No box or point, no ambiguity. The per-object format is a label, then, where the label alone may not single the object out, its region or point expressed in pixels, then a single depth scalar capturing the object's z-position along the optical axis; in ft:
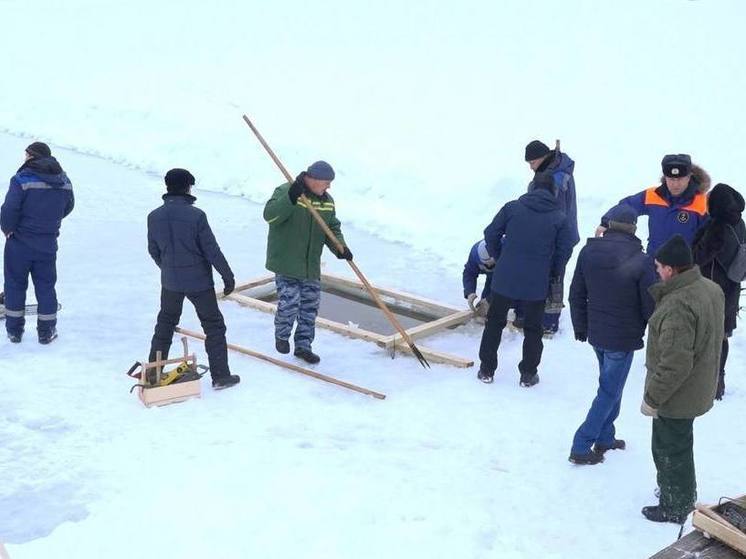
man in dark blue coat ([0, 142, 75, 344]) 23.09
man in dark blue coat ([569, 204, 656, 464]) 16.89
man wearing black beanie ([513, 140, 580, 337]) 22.47
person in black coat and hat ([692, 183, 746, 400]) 20.53
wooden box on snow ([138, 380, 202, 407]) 20.25
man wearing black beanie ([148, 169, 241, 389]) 20.67
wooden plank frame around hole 24.77
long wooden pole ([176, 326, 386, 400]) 21.77
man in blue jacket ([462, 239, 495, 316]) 26.16
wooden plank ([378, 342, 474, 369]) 23.81
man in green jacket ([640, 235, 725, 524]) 14.46
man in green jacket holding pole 22.48
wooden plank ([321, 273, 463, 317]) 28.71
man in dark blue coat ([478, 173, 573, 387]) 21.58
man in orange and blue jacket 21.42
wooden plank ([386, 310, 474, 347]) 24.94
